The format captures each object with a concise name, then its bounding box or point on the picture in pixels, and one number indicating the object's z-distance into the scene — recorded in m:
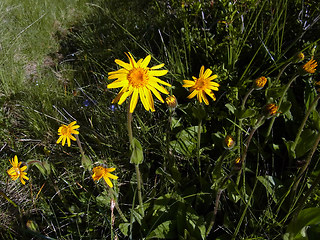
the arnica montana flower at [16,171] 0.34
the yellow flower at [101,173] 0.31
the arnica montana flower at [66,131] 0.36
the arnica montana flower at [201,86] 0.35
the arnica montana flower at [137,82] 0.28
